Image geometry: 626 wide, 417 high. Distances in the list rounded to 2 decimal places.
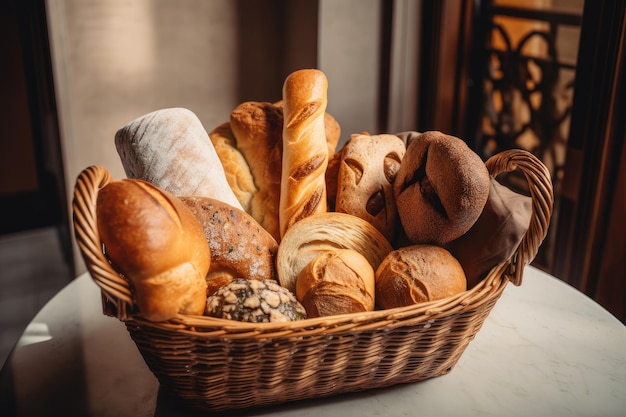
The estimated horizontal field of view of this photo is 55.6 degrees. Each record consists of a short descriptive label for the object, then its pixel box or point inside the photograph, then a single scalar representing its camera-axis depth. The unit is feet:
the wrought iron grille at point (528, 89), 6.22
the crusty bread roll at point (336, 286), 3.02
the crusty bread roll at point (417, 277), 3.07
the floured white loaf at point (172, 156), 3.88
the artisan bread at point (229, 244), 3.43
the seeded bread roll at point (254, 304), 2.86
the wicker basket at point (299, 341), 2.65
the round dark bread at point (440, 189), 3.15
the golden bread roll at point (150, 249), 2.61
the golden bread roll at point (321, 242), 3.41
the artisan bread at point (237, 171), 4.36
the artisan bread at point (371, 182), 3.92
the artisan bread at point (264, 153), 4.31
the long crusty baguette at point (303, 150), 3.93
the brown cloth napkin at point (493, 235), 3.23
